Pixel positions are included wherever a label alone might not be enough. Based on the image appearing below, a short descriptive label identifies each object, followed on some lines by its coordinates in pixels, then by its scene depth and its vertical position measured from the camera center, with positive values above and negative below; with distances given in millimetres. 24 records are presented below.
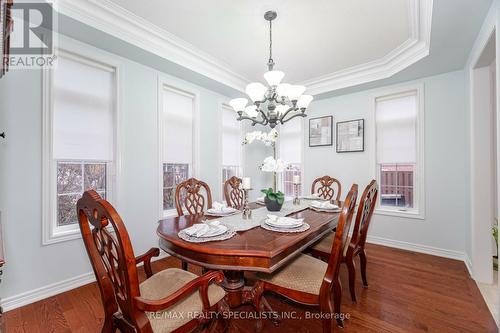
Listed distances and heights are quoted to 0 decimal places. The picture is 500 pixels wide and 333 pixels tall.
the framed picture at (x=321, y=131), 4137 +680
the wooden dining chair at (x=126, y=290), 969 -611
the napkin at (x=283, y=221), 1721 -420
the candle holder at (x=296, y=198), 2764 -385
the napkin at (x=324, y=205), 2412 -415
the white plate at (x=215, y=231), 1481 -438
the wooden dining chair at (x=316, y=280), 1364 -771
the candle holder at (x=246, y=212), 2011 -410
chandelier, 2223 +720
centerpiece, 2201 -254
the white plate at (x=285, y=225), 1674 -432
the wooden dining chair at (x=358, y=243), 1933 -724
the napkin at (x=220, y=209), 2236 -421
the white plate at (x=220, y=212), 2197 -442
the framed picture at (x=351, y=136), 3797 +548
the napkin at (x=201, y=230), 1479 -428
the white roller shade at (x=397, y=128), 3449 +631
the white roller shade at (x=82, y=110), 2258 +619
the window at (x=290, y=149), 4664 +389
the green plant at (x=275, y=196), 2197 -281
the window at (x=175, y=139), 3211 +416
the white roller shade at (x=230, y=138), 4129 +548
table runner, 1764 -456
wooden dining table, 1281 -499
